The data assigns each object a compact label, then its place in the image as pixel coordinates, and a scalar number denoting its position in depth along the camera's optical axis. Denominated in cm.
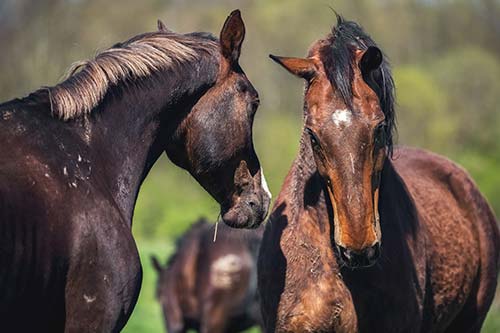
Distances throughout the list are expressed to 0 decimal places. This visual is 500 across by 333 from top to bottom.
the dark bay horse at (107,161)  909
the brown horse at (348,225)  1053
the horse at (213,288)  2636
